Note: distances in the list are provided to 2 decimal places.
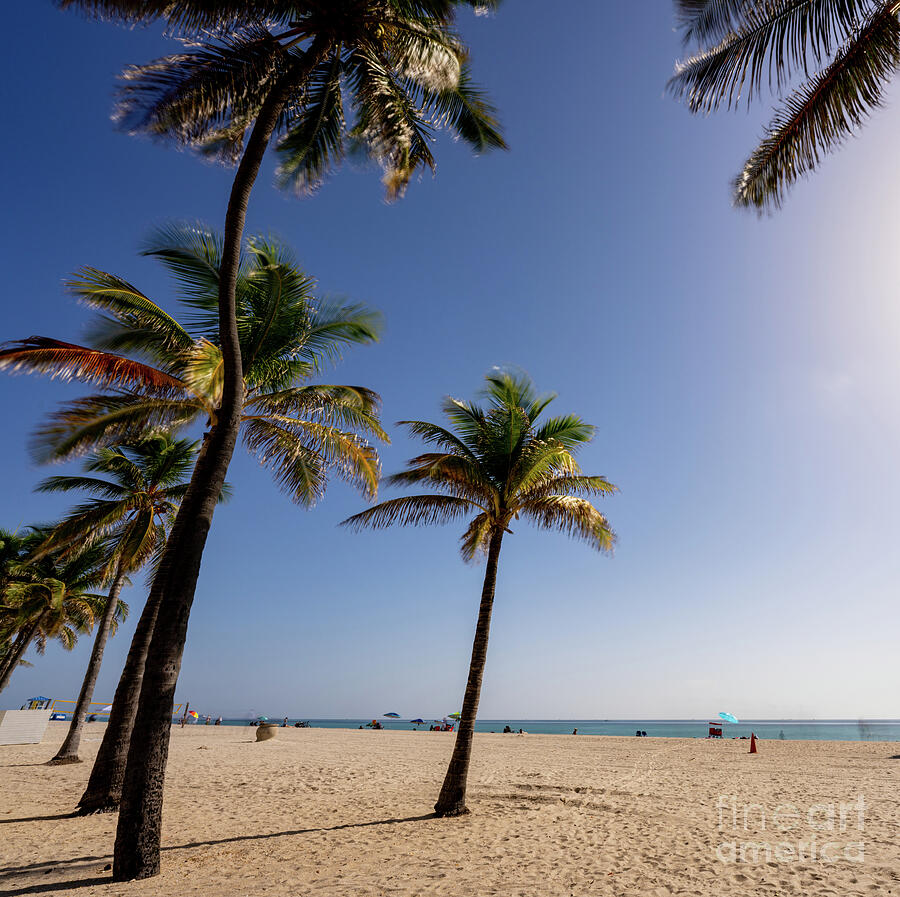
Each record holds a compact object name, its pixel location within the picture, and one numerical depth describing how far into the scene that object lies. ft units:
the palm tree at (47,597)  66.22
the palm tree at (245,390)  29.35
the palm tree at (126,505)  45.03
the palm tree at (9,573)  76.74
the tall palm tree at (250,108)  20.85
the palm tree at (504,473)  35.50
